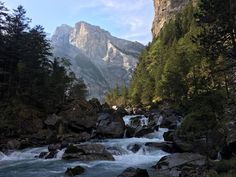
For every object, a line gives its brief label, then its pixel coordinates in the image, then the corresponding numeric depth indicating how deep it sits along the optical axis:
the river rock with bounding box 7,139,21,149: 24.96
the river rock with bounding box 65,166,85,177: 15.86
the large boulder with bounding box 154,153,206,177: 15.76
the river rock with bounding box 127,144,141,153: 21.86
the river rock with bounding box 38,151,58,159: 21.15
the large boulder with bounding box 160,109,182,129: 30.33
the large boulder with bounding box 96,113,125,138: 27.79
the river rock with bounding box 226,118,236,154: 16.45
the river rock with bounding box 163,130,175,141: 23.75
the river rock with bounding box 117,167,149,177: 13.65
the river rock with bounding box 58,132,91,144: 26.30
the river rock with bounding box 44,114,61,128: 28.90
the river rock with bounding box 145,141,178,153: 21.31
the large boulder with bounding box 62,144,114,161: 19.80
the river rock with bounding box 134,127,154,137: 27.47
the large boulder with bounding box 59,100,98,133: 29.55
